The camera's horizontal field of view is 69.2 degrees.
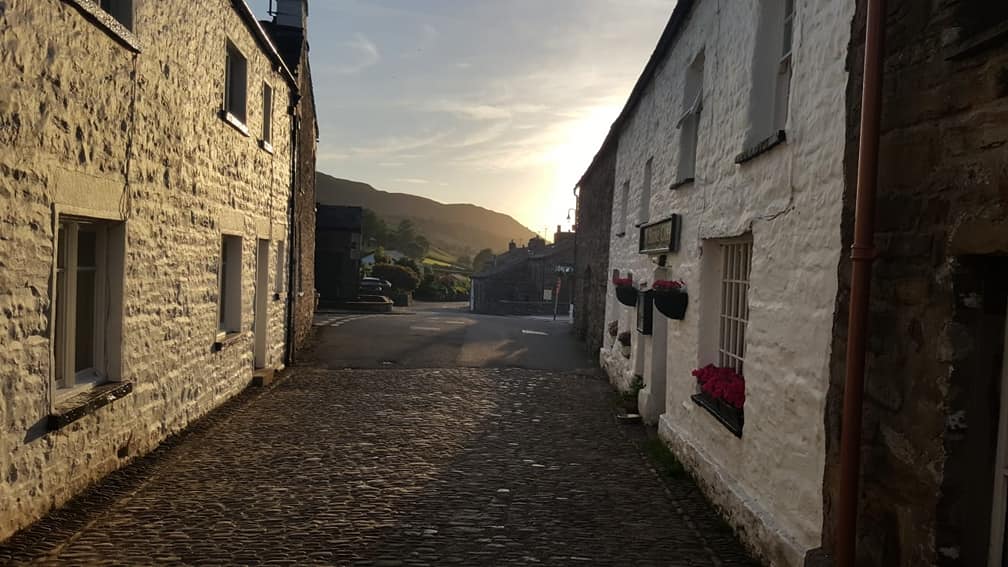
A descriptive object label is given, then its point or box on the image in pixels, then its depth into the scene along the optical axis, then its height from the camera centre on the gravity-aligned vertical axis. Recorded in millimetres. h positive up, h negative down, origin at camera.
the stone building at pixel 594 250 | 15969 +566
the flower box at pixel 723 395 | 6076 -1028
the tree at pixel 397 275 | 49000 -737
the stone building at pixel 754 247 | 4504 +257
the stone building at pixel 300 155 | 14031 +2331
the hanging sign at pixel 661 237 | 8430 +476
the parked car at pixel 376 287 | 40469 -1351
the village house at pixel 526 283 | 44812 -923
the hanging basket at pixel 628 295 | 10953 -331
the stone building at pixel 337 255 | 29266 +270
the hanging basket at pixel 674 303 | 7809 -300
